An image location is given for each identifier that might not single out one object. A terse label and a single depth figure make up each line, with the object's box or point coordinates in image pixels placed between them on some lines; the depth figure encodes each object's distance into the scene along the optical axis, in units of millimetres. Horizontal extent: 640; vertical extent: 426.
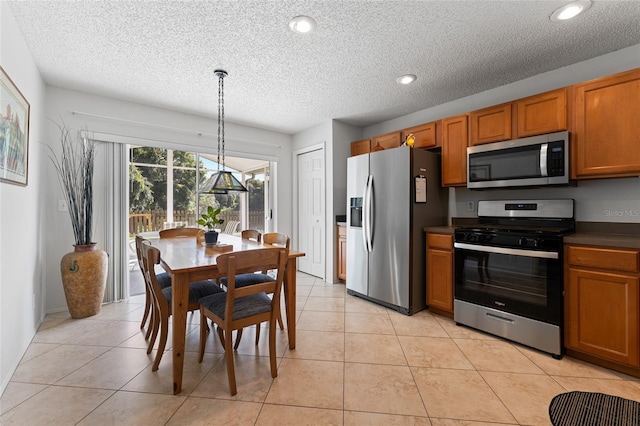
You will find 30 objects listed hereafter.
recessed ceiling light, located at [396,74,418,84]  2744
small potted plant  2455
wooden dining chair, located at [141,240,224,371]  1821
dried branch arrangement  2885
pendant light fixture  2543
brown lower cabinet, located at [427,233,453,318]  2805
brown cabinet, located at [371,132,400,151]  3622
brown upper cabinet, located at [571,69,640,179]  1993
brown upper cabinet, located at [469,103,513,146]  2625
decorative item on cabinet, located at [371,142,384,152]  3761
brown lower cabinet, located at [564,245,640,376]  1811
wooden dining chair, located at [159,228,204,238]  3203
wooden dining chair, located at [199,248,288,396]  1704
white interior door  4372
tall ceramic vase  2727
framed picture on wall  1722
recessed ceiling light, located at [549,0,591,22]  1767
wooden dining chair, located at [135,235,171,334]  2289
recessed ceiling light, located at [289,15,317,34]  1890
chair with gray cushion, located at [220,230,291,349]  2385
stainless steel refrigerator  2957
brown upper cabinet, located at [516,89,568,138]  2307
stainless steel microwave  2287
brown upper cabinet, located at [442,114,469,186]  2924
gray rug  1469
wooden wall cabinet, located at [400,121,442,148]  3201
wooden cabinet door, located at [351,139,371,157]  4020
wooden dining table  1705
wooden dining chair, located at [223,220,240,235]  4645
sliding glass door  3820
